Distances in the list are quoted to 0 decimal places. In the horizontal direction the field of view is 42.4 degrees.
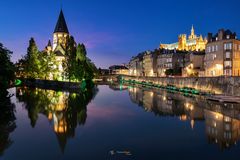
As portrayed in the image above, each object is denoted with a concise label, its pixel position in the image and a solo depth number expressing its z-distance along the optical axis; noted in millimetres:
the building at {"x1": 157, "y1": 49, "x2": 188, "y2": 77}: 121938
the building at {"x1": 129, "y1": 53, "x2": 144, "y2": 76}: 176950
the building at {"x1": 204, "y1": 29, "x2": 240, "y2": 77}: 71625
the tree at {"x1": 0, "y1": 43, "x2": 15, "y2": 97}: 39150
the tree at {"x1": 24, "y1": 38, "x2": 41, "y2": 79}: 94750
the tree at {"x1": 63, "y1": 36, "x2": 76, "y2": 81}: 77688
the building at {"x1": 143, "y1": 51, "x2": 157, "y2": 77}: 146250
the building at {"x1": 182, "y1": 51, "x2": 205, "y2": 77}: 96375
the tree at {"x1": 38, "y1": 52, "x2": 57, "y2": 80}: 95106
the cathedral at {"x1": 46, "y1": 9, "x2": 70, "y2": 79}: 133062
